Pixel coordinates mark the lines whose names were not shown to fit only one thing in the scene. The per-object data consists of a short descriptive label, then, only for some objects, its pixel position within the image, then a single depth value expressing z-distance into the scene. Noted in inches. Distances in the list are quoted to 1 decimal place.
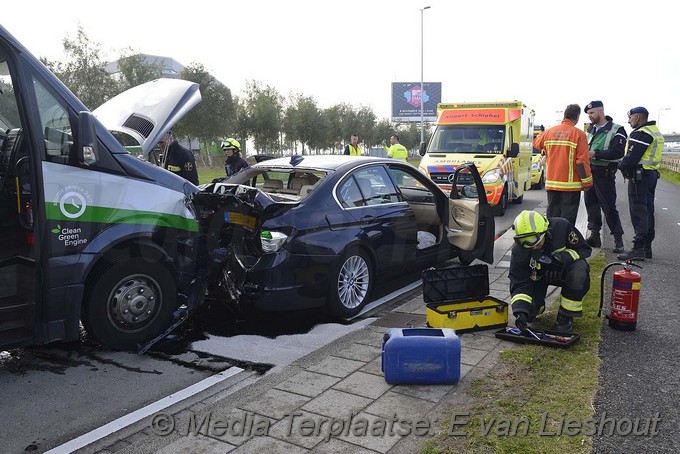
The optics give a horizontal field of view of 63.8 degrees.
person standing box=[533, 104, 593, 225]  295.6
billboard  2450.8
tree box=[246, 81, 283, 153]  1660.9
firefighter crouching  186.2
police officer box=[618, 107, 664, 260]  300.2
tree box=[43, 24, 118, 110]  1075.3
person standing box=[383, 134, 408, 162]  612.3
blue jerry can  148.3
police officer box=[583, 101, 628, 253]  319.0
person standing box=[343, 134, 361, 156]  572.4
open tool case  190.4
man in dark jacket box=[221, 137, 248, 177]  351.4
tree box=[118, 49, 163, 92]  1216.2
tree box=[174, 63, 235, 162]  1378.0
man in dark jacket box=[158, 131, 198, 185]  321.4
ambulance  479.5
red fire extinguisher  187.3
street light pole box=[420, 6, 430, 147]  1639.3
